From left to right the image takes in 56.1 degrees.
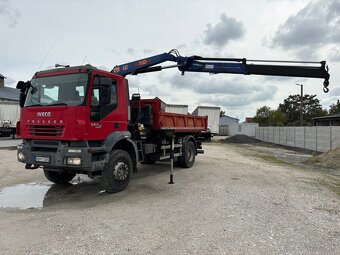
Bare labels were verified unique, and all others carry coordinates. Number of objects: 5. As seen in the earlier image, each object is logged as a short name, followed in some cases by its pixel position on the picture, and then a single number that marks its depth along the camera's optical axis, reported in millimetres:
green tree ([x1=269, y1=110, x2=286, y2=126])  61188
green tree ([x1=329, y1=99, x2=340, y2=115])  63359
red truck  6848
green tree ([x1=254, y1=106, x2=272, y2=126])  67125
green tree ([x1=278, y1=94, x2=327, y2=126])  67625
